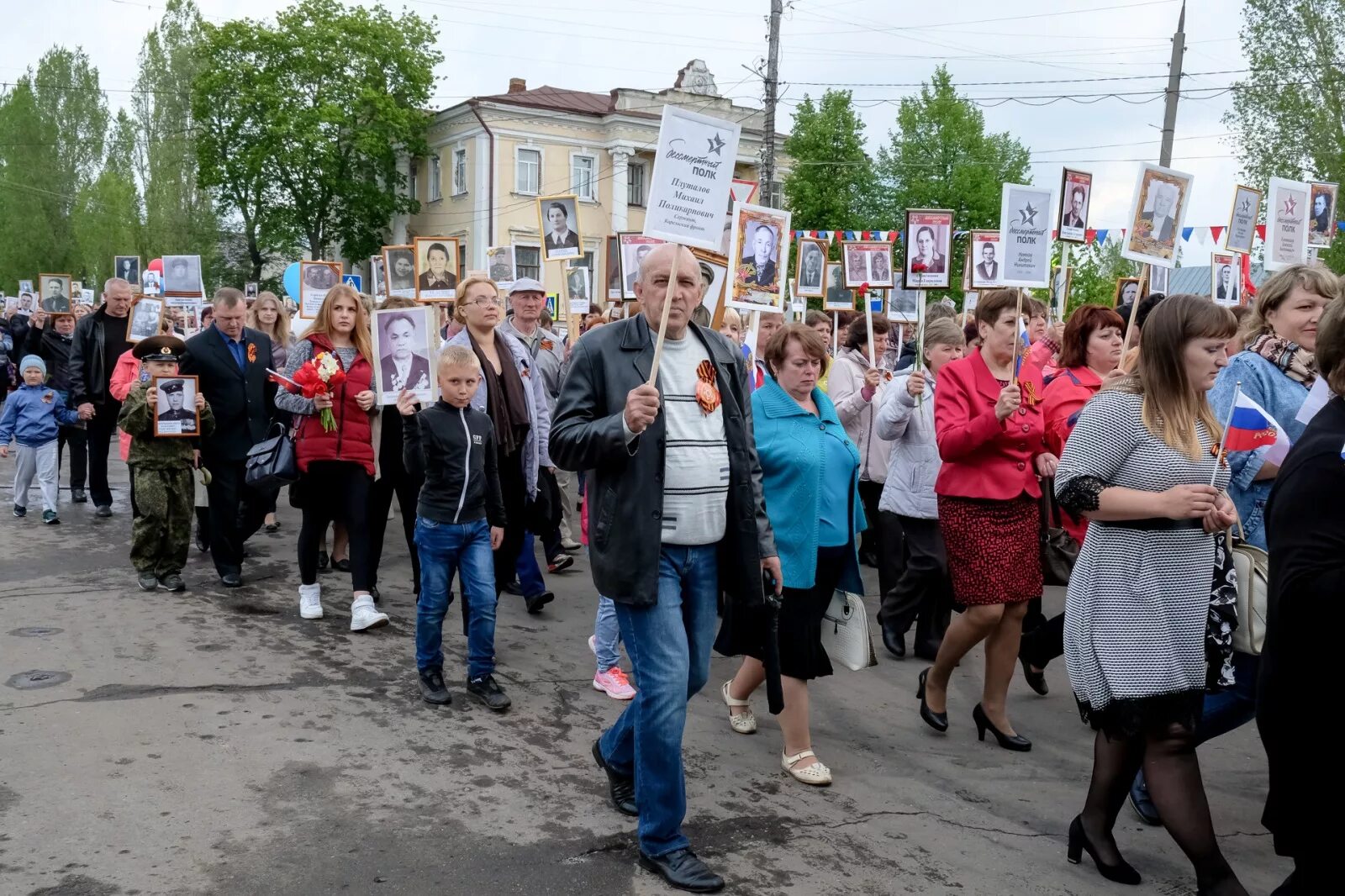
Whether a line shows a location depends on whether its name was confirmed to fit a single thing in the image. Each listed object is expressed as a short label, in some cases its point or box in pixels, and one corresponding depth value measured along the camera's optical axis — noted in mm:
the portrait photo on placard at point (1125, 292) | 11039
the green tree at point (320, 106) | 48500
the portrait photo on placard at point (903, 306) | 11258
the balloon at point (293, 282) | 15859
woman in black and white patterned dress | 3775
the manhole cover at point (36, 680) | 5715
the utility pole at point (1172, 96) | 18188
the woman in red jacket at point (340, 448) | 7004
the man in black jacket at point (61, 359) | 11852
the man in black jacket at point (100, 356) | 10859
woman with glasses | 6715
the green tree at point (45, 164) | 61969
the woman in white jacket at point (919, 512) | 6773
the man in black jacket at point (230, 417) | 8133
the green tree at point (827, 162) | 39281
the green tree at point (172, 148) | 55188
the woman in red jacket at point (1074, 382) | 5875
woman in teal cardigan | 4867
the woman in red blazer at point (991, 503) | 5285
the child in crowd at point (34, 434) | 10781
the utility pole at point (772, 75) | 26312
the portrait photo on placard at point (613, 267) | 12141
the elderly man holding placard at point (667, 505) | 3791
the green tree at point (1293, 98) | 37312
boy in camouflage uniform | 7957
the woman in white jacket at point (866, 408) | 7355
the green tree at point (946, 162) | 42125
